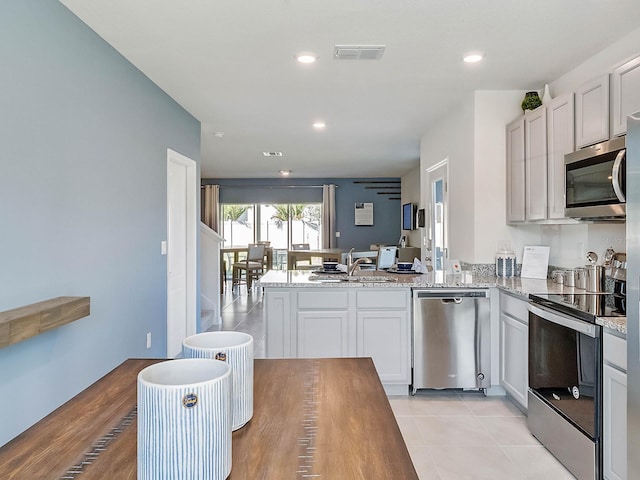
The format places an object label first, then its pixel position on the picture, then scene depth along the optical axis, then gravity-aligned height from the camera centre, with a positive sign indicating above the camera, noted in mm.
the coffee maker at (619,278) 2461 -233
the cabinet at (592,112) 2572 +779
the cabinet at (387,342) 3461 -813
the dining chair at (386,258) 4430 -190
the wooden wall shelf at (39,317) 1809 -358
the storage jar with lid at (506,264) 3758 -218
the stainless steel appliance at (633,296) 1801 -233
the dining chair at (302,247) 10445 -187
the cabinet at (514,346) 2975 -768
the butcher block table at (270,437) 775 -406
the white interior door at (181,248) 4379 -93
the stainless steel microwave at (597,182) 2268 +329
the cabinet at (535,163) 3219 +577
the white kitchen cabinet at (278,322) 3479 -658
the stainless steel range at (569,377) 2139 -748
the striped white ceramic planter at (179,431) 691 -305
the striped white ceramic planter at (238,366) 935 -276
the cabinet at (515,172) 3545 +560
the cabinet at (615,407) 1956 -774
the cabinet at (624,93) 2348 +807
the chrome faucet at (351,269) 3915 -269
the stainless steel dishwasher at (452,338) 3420 -774
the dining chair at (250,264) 8695 -503
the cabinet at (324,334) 3475 -752
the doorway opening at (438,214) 4891 +299
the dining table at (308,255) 8469 -310
